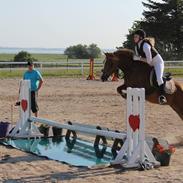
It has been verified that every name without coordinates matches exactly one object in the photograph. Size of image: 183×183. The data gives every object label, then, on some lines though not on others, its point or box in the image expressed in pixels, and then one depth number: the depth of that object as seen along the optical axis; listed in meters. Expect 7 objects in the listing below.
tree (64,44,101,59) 74.44
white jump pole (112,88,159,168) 8.41
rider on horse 9.66
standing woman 12.79
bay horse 10.05
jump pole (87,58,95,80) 28.64
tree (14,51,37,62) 46.66
